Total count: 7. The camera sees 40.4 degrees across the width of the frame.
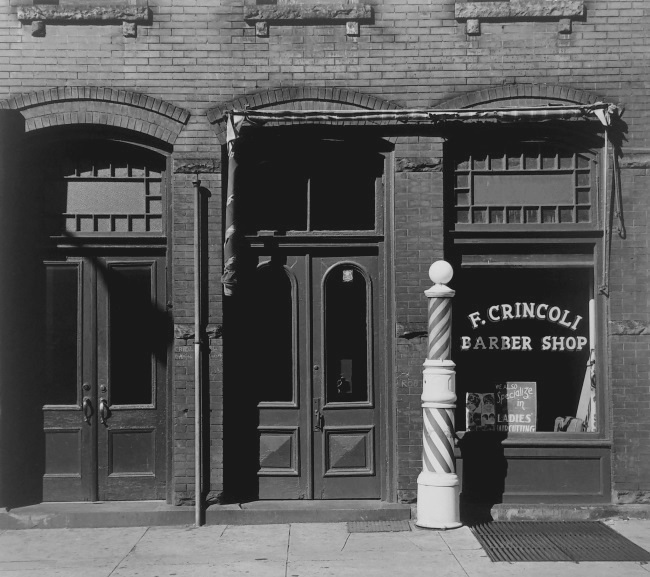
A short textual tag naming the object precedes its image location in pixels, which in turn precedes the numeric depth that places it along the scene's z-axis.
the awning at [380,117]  8.99
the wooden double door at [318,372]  9.28
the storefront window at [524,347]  9.36
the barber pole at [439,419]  8.45
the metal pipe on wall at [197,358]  8.80
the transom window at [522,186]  9.37
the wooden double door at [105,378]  9.28
